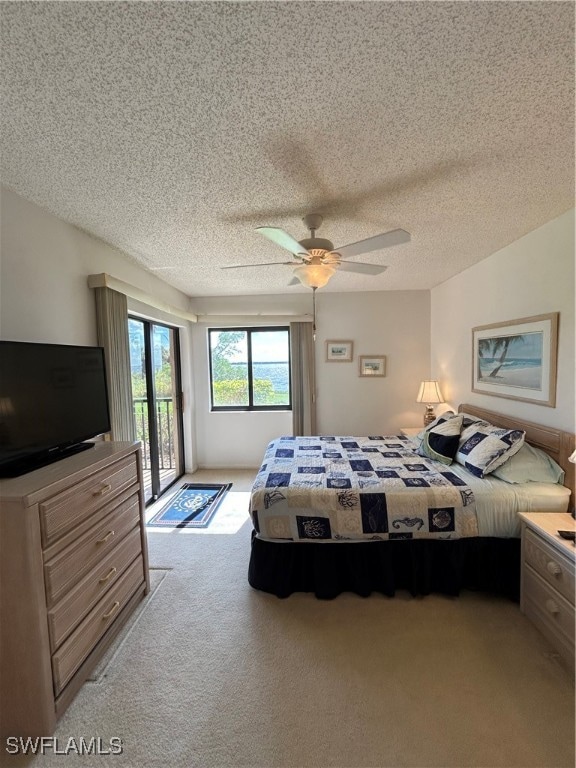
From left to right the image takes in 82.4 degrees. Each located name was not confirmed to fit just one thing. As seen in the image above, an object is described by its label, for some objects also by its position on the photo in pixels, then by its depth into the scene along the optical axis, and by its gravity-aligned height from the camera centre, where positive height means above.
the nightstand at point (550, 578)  1.64 -1.19
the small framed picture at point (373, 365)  4.66 -0.03
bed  2.14 -1.12
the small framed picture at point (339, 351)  4.67 +0.18
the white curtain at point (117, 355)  2.51 +0.12
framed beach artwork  2.35 +0.00
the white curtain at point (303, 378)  4.65 -0.19
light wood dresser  1.32 -0.96
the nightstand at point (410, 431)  4.03 -0.88
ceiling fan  1.85 +0.71
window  4.89 +0.00
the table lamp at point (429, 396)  4.08 -0.43
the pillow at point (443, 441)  2.79 -0.70
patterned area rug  3.24 -1.51
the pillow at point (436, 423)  3.20 -0.60
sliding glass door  3.53 -0.37
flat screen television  1.52 -0.16
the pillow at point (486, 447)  2.37 -0.66
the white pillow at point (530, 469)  2.25 -0.76
